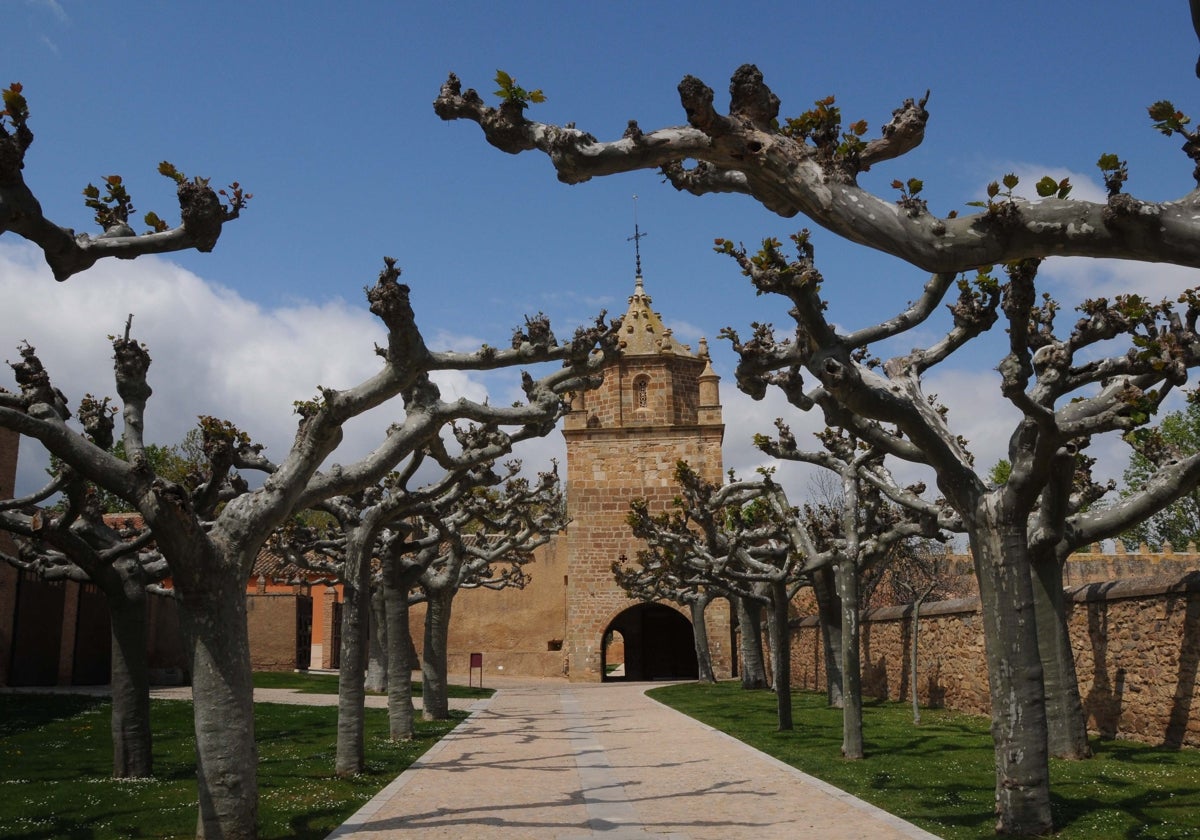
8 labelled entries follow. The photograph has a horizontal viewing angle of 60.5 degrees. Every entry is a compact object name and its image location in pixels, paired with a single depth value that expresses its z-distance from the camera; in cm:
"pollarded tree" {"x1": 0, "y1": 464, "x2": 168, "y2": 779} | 1053
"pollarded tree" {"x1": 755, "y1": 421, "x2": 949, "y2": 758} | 1237
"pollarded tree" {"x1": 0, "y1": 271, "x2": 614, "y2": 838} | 736
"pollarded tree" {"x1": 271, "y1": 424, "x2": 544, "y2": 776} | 1168
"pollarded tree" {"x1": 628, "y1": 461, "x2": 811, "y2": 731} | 1670
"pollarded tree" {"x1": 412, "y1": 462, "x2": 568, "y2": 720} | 1697
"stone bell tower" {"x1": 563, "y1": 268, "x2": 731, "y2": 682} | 3566
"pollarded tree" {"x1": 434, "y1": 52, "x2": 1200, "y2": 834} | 471
